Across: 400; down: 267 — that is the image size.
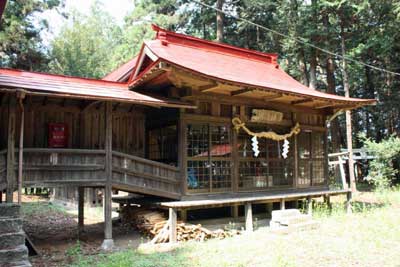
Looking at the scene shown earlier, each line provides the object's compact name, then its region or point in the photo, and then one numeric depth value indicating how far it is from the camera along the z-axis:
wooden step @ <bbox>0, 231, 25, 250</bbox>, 5.25
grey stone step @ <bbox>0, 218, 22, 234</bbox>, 5.40
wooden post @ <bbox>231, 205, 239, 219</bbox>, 10.19
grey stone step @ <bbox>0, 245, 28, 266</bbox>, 5.09
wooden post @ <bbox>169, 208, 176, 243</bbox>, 8.22
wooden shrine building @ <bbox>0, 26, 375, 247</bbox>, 7.56
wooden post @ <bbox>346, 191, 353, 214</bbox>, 11.90
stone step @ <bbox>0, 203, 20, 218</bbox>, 5.60
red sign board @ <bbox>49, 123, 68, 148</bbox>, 8.34
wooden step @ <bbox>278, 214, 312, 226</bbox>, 9.11
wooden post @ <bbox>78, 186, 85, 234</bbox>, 9.59
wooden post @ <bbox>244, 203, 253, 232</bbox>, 9.43
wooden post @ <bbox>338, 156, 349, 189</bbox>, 15.64
